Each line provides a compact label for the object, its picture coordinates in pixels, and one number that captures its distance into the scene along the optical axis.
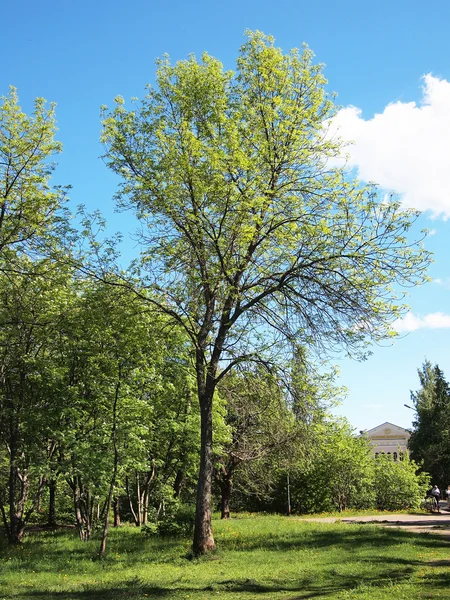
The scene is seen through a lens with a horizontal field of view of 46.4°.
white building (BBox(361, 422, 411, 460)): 86.75
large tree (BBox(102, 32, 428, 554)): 13.92
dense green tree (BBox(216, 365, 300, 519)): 16.08
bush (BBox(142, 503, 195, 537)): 17.97
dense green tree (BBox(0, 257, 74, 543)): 17.72
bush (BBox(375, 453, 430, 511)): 37.44
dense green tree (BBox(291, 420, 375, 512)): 35.69
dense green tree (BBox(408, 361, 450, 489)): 55.06
